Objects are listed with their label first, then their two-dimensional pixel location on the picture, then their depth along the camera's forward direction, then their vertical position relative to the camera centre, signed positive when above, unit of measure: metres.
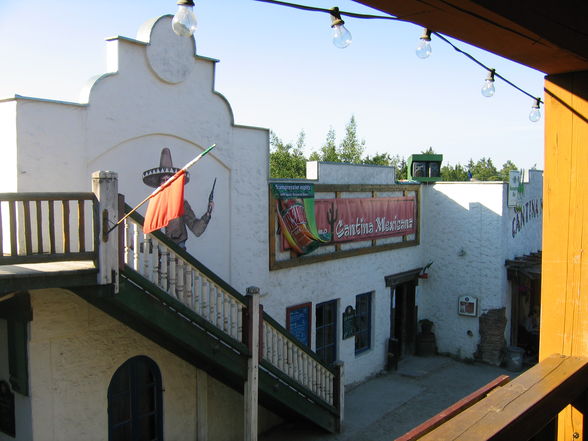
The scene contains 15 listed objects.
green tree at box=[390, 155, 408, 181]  53.19 +2.44
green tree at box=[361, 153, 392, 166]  44.13 +2.33
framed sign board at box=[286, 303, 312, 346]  12.30 -2.97
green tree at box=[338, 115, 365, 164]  40.29 +2.95
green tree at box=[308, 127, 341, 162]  40.72 +2.63
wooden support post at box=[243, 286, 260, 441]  9.02 -2.87
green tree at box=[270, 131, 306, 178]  36.34 +1.51
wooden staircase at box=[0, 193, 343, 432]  6.40 -1.55
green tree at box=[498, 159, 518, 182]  63.61 +2.44
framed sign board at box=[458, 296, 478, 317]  16.98 -3.56
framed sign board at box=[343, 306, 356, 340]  14.06 -3.41
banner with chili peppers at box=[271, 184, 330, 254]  11.81 -0.62
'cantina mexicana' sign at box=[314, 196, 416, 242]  13.27 -0.78
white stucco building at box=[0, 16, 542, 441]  7.87 -1.39
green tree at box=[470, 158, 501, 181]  60.75 +2.05
